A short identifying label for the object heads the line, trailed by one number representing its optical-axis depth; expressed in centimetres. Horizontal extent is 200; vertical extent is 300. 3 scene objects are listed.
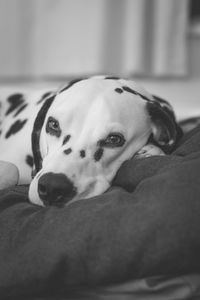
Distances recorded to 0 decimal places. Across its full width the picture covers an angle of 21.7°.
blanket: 41
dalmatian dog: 55
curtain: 117
